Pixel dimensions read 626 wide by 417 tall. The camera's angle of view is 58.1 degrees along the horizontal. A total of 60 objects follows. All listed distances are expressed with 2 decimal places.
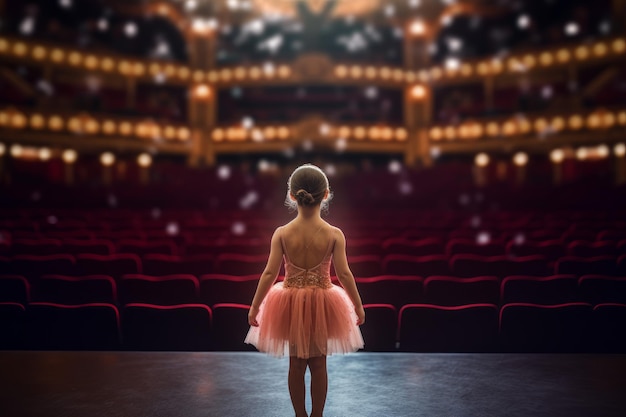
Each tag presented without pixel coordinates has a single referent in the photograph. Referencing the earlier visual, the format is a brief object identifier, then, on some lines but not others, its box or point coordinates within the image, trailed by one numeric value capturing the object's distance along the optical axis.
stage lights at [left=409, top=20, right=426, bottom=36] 18.56
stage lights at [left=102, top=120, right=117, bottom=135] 16.16
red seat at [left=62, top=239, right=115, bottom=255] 5.52
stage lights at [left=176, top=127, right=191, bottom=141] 17.84
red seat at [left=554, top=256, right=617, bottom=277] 4.77
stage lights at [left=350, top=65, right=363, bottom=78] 18.70
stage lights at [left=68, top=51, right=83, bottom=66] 16.38
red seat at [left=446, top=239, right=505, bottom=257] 5.62
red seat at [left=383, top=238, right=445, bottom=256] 5.75
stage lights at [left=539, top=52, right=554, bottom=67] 16.64
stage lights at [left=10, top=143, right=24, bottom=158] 14.34
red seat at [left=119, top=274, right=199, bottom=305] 4.11
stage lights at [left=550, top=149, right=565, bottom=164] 15.43
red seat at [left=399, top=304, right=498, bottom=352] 3.37
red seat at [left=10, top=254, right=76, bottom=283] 4.71
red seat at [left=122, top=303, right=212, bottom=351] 3.36
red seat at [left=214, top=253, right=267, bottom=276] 4.98
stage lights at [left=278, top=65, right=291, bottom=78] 18.64
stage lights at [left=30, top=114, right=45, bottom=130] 14.70
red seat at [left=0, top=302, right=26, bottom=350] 3.27
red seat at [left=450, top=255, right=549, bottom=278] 4.91
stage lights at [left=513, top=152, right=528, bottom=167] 16.06
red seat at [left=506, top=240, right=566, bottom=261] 5.57
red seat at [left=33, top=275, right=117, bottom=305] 4.00
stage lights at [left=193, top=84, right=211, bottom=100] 18.56
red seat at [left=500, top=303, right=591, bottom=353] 3.31
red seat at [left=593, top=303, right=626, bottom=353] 3.27
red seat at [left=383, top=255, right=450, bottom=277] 4.93
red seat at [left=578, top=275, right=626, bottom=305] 3.97
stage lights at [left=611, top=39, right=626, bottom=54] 15.23
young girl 2.22
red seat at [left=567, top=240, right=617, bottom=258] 5.39
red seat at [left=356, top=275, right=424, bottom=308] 4.12
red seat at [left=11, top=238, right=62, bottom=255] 5.45
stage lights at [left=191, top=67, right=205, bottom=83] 18.95
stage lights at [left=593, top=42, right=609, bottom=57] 15.58
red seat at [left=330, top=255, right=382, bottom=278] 4.89
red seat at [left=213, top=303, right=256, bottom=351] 3.46
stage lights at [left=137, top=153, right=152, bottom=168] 16.92
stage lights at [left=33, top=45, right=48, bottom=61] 15.55
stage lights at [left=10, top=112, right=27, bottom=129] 14.31
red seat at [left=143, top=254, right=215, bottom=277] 4.92
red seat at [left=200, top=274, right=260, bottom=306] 4.18
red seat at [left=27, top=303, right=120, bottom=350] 3.31
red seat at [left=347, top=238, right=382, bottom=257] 5.75
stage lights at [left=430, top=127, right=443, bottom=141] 17.98
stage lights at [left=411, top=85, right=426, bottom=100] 18.12
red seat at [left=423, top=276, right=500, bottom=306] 4.04
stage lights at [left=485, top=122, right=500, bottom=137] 16.66
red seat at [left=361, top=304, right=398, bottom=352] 3.48
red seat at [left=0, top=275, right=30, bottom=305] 3.90
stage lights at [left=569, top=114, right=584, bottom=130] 15.13
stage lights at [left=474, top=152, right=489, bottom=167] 16.92
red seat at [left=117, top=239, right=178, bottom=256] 5.64
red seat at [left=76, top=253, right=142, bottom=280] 4.82
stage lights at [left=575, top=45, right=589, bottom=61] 15.98
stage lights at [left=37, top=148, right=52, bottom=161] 15.12
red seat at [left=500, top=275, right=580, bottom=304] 4.02
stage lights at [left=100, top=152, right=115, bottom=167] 15.88
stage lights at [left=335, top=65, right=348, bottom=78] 18.64
